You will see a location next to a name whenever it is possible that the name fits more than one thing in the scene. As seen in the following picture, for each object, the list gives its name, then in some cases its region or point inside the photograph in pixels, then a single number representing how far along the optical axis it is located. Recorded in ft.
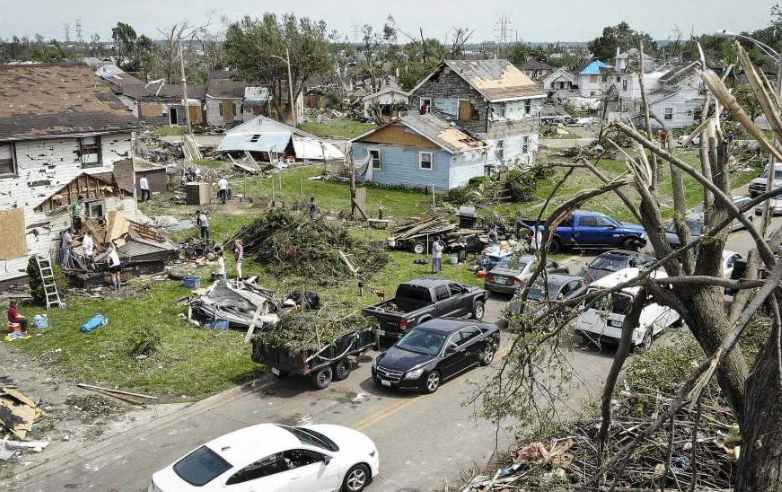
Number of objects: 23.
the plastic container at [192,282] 78.33
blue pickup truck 94.73
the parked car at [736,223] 98.23
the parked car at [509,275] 77.61
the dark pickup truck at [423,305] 63.52
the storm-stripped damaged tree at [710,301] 20.12
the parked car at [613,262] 76.38
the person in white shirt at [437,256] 85.71
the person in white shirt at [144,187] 118.52
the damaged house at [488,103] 144.25
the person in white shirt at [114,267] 77.92
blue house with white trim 131.54
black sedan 54.03
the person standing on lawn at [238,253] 81.35
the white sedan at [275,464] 36.27
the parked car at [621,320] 61.72
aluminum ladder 72.08
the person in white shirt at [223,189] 118.93
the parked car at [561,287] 69.26
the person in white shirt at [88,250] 79.61
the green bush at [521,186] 122.42
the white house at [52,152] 78.64
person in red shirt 64.80
